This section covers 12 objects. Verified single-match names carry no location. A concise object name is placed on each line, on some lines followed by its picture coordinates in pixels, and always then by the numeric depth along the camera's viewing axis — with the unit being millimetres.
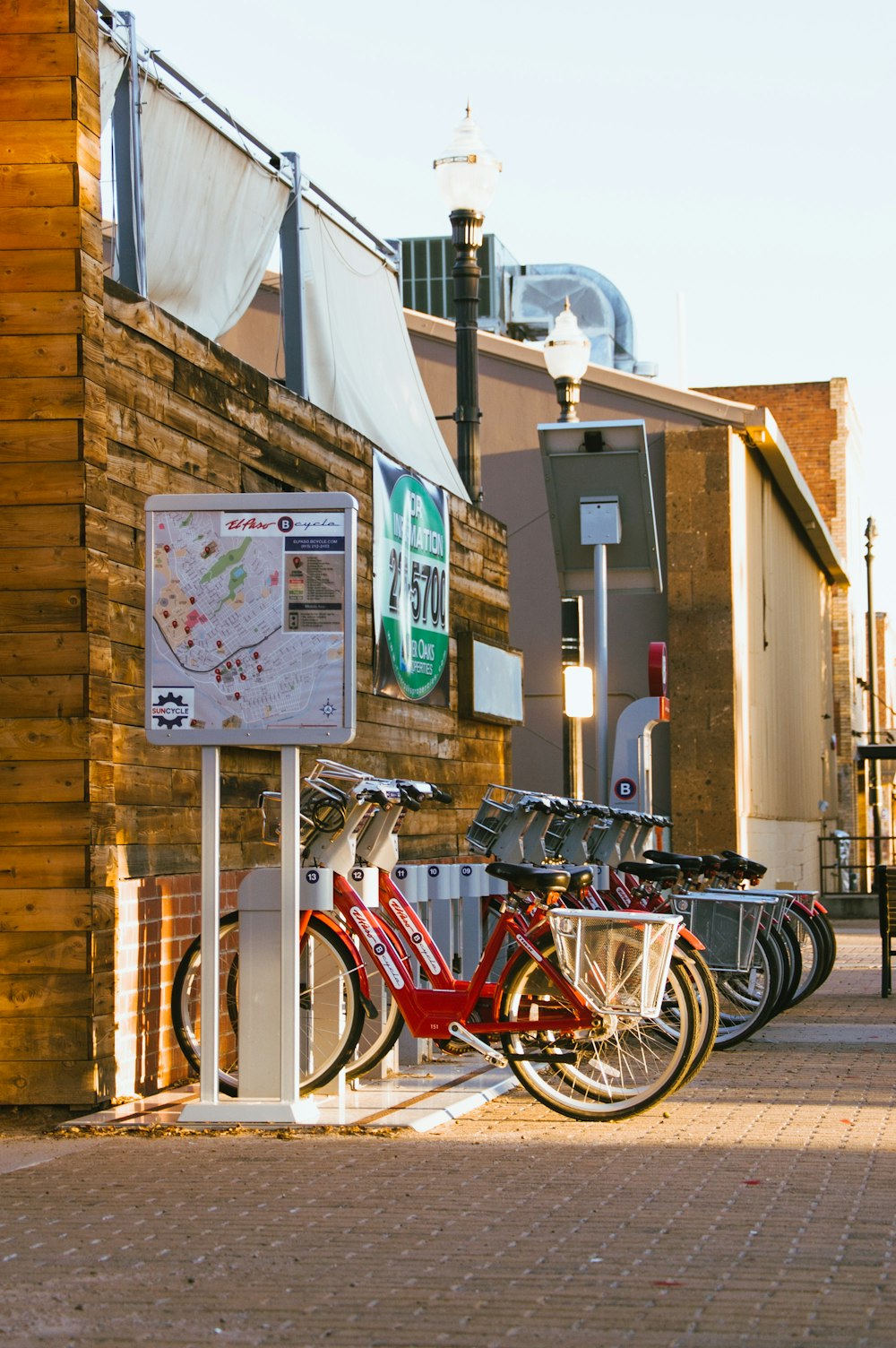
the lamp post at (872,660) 41250
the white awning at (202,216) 9688
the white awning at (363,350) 12117
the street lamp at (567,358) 16719
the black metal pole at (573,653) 13328
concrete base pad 7293
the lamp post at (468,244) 14273
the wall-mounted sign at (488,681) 14438
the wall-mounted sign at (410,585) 12188
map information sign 7418
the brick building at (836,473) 48656
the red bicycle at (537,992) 7324
